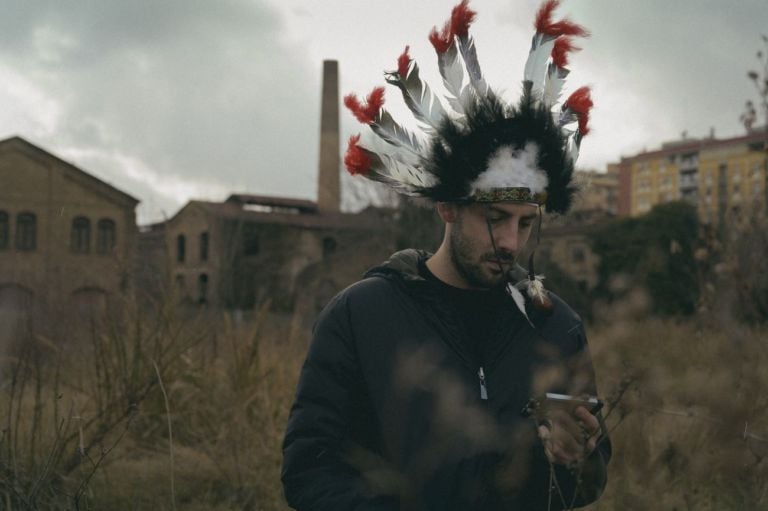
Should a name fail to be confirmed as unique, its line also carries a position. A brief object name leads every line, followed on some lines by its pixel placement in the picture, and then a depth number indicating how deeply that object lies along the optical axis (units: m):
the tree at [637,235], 32.03
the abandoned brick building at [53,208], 35.38
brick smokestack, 45.43
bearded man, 2.32
